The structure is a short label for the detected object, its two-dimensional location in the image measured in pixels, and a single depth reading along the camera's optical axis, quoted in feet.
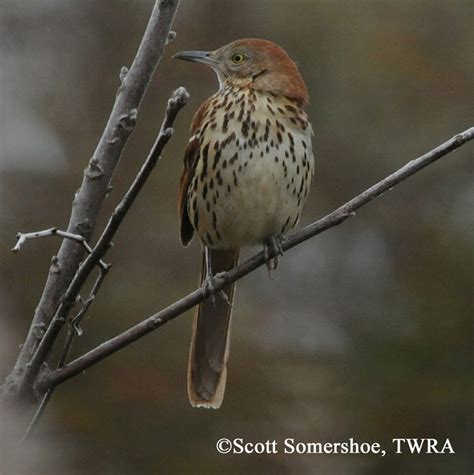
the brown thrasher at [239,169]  20.51
